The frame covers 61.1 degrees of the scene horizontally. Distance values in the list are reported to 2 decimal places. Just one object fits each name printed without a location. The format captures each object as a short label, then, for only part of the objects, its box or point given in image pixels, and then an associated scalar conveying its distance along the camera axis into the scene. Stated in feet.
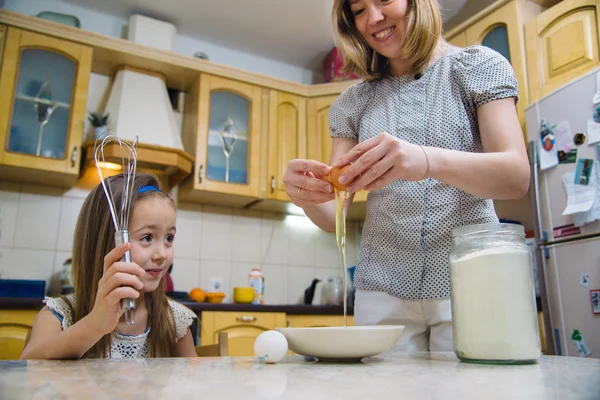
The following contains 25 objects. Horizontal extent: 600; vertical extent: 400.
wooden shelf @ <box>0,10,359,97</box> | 8.41
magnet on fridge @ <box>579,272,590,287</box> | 6.05
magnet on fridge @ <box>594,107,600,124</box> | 6.11
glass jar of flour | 1.92
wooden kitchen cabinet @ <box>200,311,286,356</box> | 7.66
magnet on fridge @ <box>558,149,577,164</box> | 6.37
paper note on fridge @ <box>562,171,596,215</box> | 6.04
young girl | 3.23
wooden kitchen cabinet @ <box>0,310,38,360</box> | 6.59
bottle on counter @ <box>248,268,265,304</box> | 9.09
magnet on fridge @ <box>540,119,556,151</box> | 6.77
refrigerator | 6.02
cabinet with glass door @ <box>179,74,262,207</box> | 9.18
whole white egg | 1.99
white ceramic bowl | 1.93
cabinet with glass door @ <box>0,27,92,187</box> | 7.80
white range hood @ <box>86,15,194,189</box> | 8.59
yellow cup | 8.73
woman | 2.54
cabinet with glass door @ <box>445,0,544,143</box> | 7.88
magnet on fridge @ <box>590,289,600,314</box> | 5.89
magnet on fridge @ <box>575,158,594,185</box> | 6.15
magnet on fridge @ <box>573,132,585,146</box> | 6.28
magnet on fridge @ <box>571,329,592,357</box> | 5.98
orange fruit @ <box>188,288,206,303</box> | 8.61
